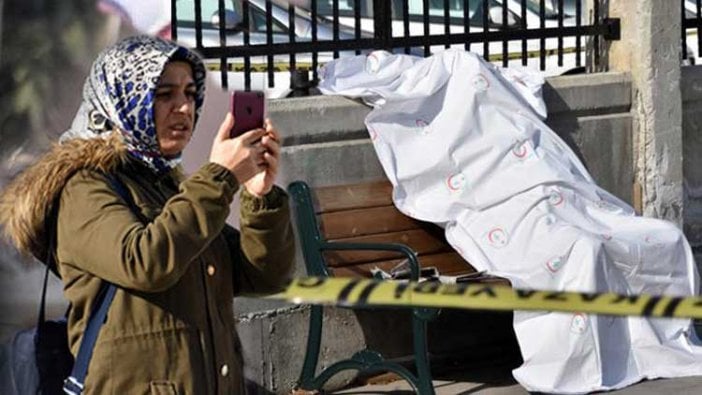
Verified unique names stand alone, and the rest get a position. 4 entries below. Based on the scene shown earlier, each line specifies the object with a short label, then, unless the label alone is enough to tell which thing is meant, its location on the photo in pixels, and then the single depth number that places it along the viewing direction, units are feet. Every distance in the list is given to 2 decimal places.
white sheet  40.11
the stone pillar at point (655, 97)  50.21
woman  19.56
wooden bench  39.09
